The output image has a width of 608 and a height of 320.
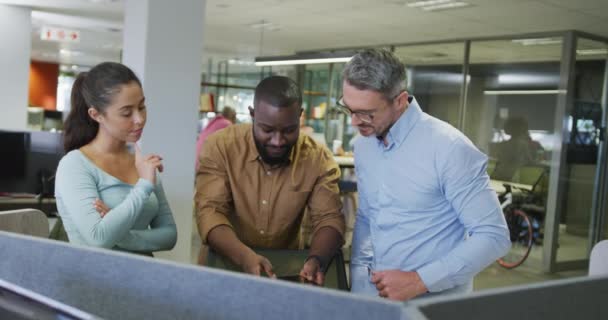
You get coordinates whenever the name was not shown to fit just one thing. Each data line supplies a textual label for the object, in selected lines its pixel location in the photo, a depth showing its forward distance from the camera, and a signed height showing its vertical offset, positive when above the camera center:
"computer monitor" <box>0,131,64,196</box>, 4.85 -0.61
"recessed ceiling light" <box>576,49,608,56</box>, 7.15 +0.99
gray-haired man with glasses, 1.50 -0.18
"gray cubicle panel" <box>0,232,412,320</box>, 0.79 -0.27
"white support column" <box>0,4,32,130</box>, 8.04 +0.37
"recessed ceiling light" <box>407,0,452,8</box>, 6.02 +1.20
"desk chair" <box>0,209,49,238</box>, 1.83 -0.41
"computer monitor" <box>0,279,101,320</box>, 0.67 -0.25
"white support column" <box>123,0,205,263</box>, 4.25 +0.18
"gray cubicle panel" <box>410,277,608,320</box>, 0.78 -0.25
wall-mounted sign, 10.21 +1.05
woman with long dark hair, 1.56 -0.21
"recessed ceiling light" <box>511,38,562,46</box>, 7.23 +1.08
